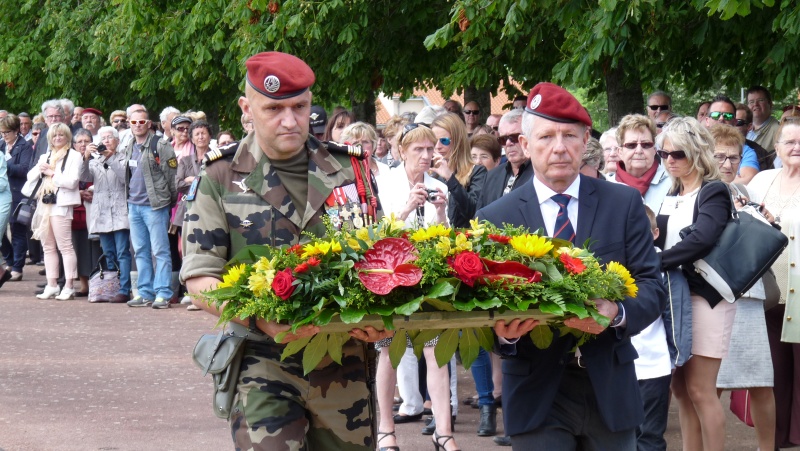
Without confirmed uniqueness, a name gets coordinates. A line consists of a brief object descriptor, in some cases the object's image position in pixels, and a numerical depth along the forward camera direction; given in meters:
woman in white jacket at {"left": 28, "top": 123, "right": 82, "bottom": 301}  15.45
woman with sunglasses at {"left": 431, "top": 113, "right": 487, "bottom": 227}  9.52
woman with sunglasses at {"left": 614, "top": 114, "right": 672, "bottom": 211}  8.00
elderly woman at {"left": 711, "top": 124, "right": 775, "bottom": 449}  7.32
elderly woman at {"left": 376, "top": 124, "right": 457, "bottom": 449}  7.75
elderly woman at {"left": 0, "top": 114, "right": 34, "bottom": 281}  18.44
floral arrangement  3.89
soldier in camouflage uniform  4.54
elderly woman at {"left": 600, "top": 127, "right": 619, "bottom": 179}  9.48
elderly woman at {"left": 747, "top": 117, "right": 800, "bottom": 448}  7.56
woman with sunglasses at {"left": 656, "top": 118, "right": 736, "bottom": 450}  6.74
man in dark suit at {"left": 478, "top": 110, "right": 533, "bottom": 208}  8.44
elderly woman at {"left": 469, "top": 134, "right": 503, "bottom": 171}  10.34
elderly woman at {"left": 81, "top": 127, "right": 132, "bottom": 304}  15.31
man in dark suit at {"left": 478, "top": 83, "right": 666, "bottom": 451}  4.28
